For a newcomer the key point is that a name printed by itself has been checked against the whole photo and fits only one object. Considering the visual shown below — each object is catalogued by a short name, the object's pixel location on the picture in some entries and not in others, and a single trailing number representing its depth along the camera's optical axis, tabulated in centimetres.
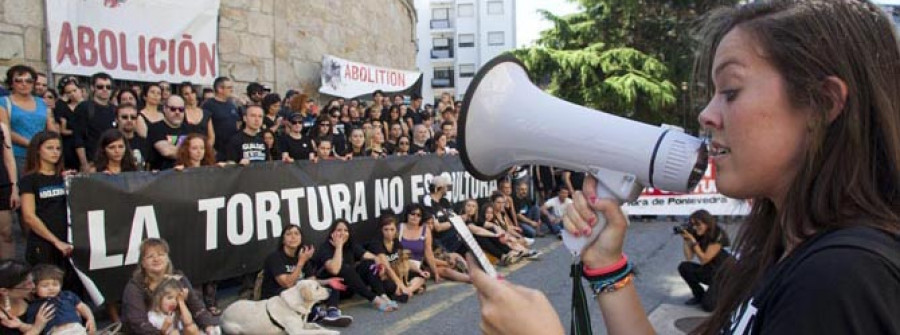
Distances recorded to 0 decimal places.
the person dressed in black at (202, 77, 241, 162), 731
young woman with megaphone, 83
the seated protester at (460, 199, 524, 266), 837
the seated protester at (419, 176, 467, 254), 736
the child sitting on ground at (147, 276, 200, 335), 465
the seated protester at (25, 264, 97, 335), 424
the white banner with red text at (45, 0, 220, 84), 798
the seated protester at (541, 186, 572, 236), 1089
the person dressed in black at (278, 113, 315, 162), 752
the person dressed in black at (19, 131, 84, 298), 491
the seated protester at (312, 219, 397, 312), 635
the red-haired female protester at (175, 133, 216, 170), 604
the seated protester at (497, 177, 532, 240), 1043
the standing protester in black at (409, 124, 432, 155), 1034
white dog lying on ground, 504
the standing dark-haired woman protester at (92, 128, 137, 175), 546
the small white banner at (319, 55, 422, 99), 1396
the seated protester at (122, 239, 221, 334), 468
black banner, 512
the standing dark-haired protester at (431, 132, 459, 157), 980
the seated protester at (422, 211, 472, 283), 703
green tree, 2222
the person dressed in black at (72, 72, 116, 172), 621
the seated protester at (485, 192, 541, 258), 881
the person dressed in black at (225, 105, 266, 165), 671
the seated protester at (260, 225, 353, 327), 573
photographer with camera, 642
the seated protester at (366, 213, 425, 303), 652
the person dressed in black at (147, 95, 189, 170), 631
